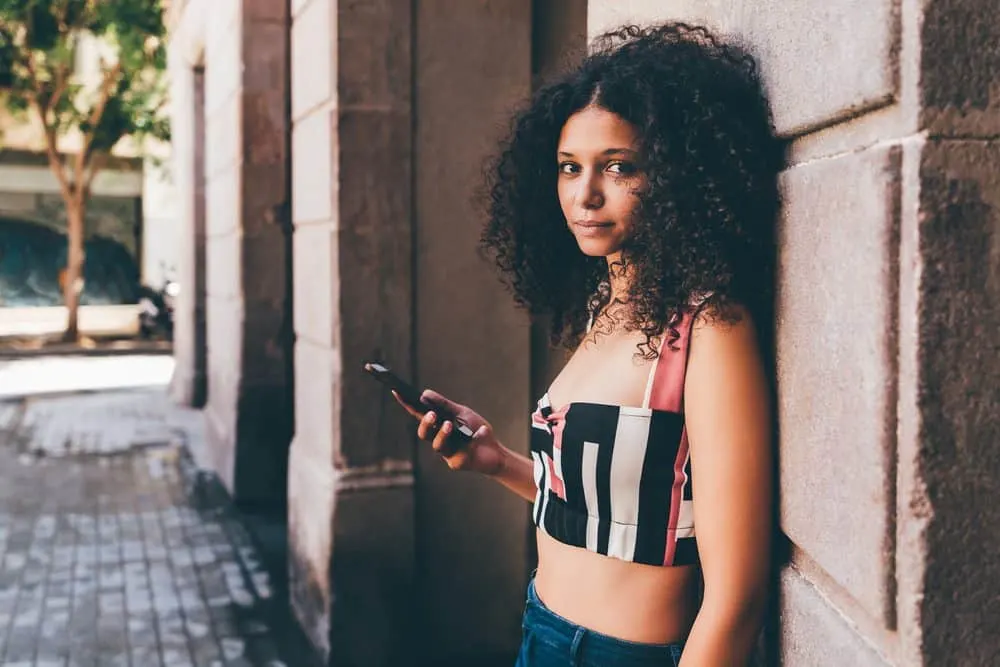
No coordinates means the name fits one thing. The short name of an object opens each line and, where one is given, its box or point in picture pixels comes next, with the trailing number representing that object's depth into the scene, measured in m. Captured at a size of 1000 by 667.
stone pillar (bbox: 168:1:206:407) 10.82
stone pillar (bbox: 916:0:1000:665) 1.00
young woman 1.34
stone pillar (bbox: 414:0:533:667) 4.29
